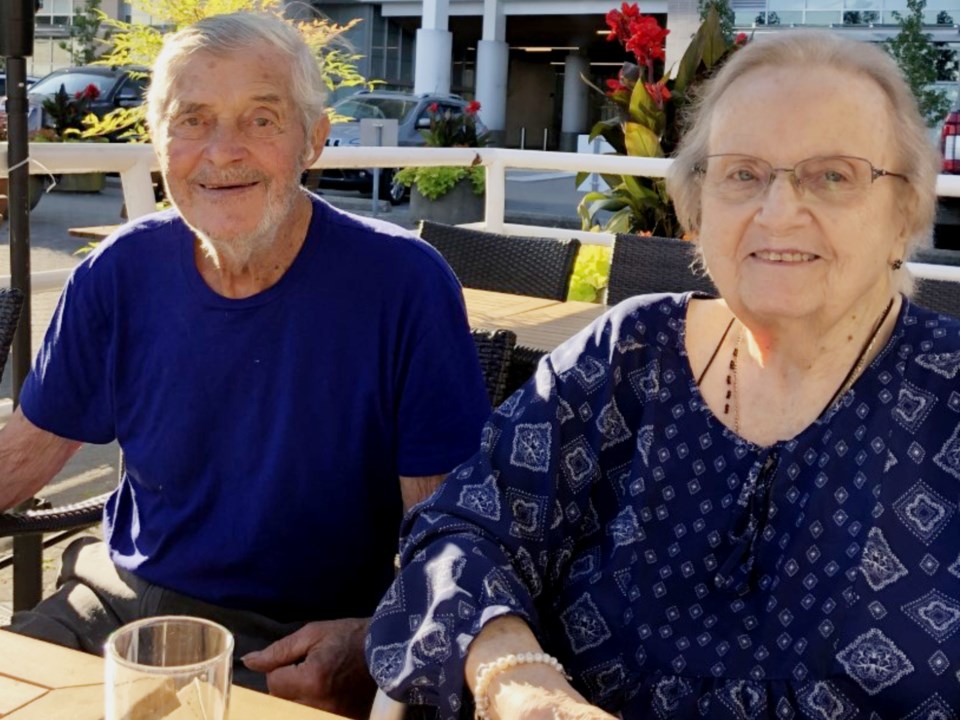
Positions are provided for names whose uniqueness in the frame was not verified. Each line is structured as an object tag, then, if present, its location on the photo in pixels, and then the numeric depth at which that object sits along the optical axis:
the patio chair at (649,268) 3.32
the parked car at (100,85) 17.12
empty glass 1.00
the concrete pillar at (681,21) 21.22
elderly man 1.91
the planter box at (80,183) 15.45
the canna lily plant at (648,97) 5.41
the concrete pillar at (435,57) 25.34
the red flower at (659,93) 5.49
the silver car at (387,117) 15.47
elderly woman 1.49
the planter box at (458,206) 12.25
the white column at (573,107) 33.44
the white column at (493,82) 28.69
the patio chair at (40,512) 2.11
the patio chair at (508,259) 3.86
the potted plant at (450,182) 11.56
